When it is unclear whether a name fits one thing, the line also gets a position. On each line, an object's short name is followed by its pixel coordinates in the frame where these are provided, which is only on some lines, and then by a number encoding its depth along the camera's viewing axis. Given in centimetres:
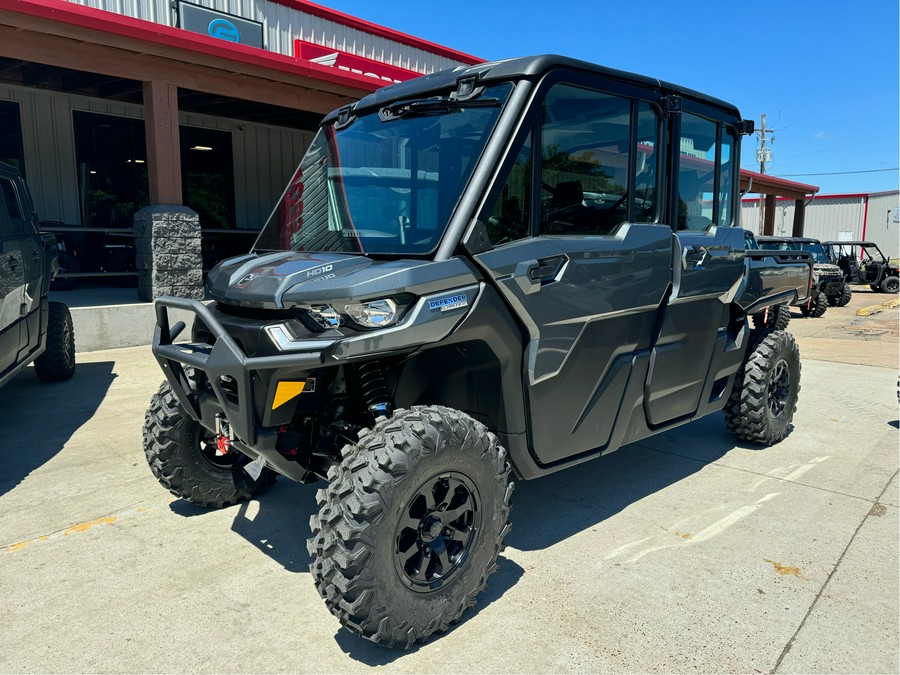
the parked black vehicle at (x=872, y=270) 2047
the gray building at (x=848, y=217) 4491
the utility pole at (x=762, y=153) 5638
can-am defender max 249
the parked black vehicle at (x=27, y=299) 531
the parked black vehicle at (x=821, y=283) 1568
